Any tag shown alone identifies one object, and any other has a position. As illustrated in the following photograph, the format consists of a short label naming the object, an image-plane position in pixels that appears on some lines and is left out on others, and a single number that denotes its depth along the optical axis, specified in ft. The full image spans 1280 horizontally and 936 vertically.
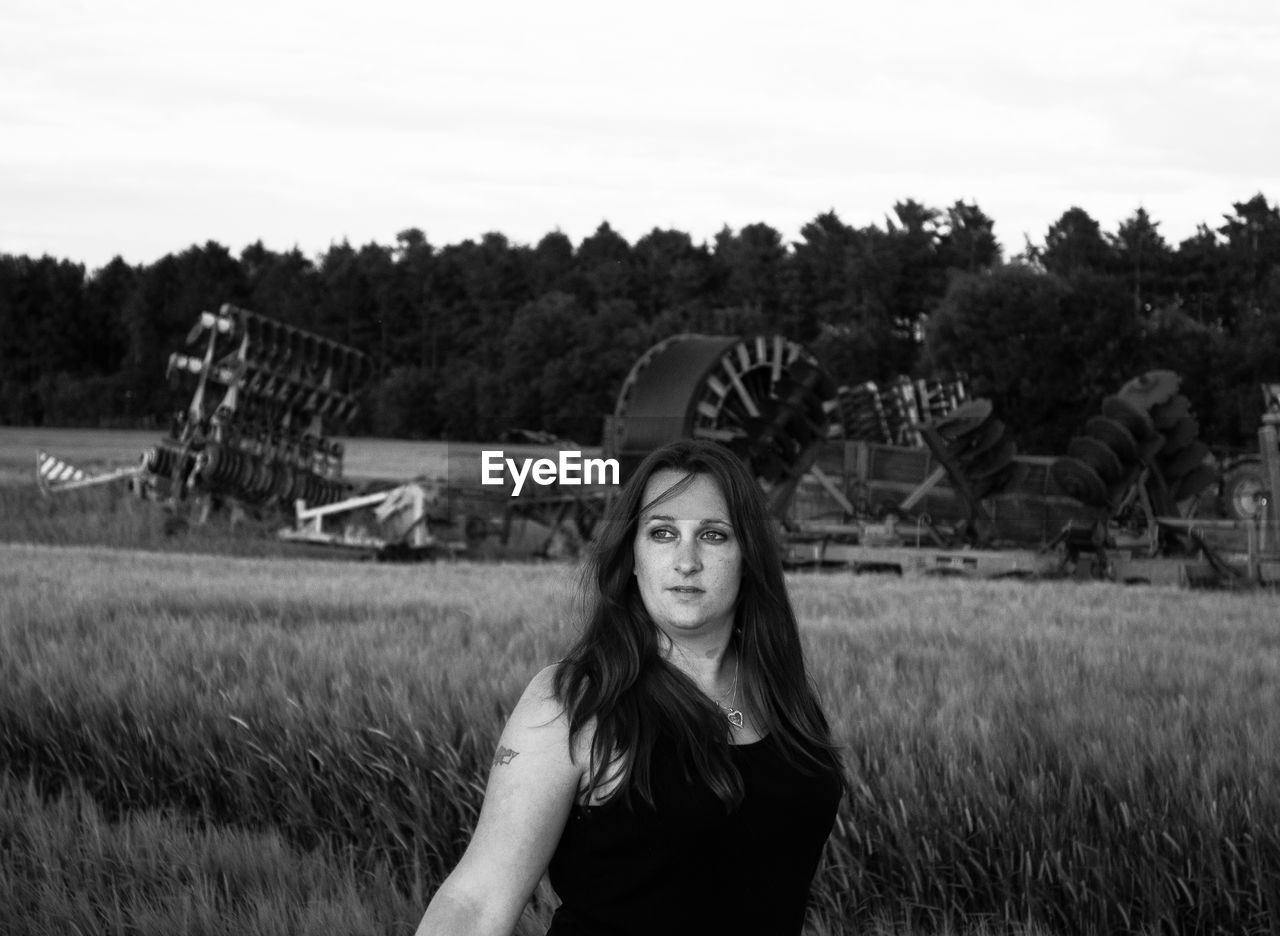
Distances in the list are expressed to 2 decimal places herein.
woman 8.38
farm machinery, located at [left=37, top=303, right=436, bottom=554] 94.58
